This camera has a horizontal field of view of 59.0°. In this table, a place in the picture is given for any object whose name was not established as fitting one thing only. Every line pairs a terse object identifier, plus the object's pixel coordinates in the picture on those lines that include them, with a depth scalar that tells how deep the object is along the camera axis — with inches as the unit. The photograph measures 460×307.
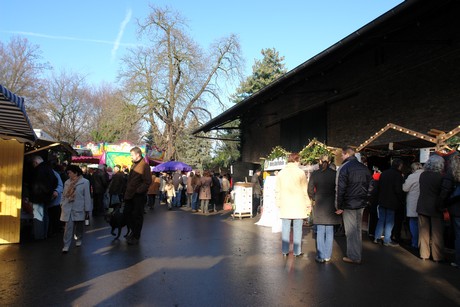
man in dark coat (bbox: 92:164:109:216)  578.6
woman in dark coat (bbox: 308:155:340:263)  264.5
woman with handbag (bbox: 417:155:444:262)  272.8
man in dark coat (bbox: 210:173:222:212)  737.0
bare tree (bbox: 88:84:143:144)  1244.5
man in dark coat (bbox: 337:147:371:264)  256.1
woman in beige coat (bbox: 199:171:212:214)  639.8
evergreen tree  1444.4
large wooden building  384.2
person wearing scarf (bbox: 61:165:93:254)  293.0
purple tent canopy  923.4
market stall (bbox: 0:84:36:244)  324.5
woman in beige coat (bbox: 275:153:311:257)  280.1
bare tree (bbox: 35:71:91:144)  1815.9
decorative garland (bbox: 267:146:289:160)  492.7
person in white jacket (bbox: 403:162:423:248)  310.8
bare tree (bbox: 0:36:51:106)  1481.3
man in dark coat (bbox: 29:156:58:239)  339.0
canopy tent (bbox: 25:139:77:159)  414.6
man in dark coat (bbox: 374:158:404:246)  330.0
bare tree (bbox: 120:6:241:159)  1256.8
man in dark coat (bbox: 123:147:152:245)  324.2
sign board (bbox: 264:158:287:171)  474.6
